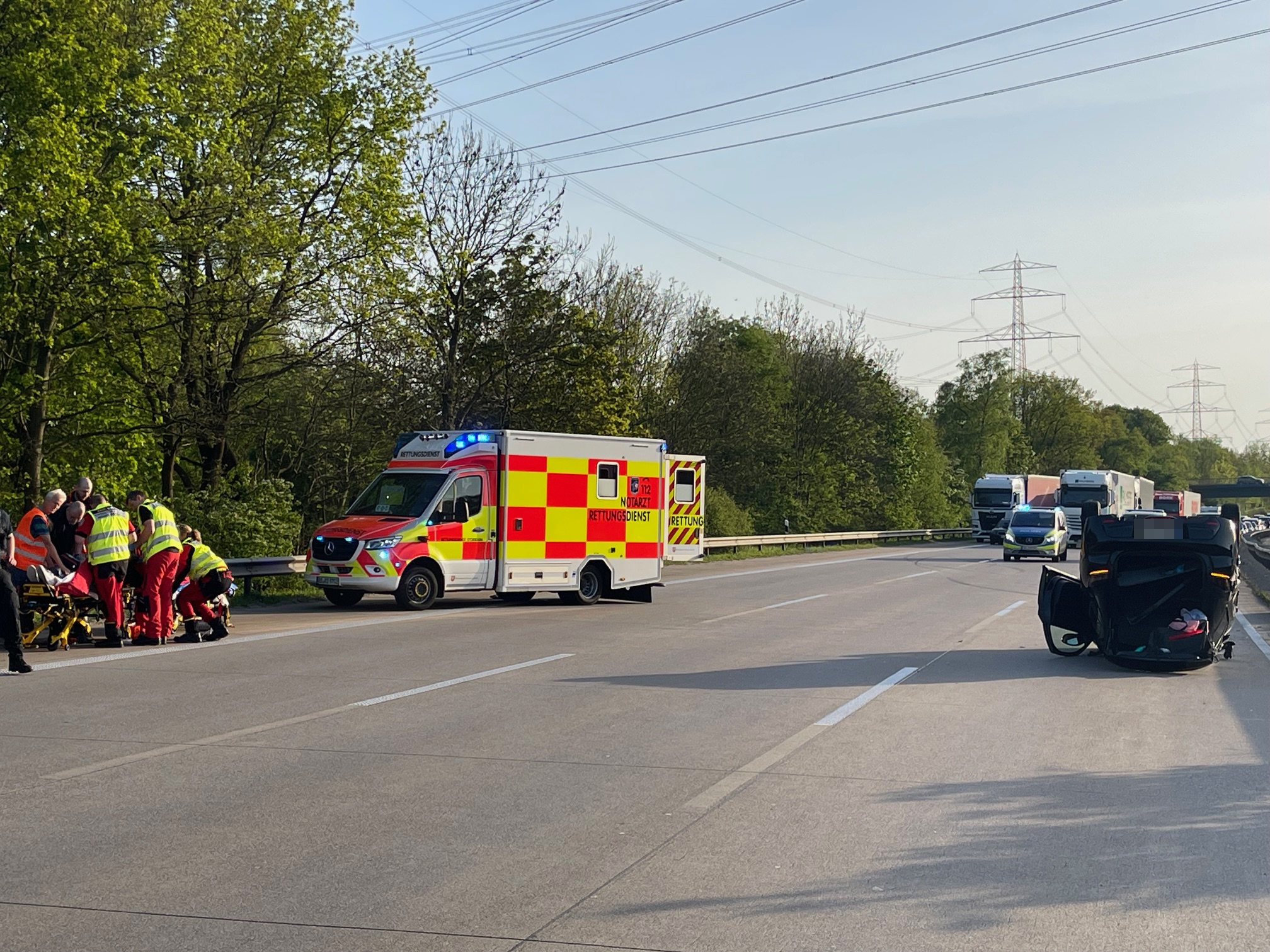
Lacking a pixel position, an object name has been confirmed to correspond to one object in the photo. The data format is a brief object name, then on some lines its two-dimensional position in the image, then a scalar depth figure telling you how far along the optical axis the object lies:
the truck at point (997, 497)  62.75
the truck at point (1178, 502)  70.31
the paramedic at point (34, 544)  13.88
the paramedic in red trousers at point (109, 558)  13.97
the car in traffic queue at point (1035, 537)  40.66
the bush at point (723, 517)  44.25
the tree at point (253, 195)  23.94
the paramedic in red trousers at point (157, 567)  14.28
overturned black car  12.64
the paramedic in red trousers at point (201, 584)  14.72
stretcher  13.59
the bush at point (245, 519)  21.39
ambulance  19.08
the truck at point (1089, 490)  51.22
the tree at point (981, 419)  94.69
